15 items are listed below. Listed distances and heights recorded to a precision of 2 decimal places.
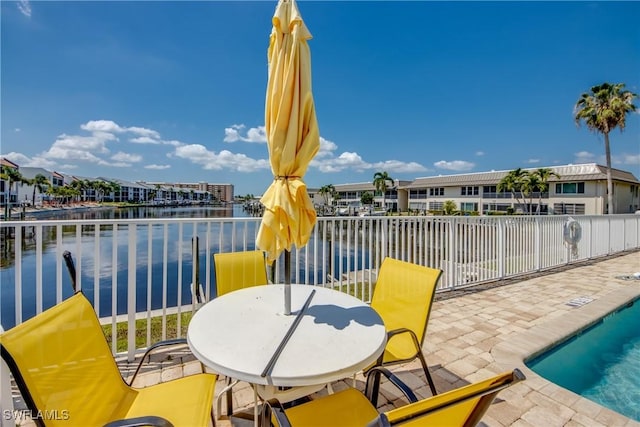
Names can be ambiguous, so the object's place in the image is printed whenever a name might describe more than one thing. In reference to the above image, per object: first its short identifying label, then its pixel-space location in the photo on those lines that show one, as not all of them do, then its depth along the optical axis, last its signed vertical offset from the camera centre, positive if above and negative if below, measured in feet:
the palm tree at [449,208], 104.12 +2.30
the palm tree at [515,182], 90.38 +10.74
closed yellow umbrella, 5.63 +1.74
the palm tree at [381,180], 141.49 +17.94
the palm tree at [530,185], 87.15 +9.17
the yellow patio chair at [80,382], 3.33 -2.46
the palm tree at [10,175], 120.47 +18.62
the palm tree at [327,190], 189.78 +17.21
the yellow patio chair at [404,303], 6.47 -2.44
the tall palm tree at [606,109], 59.26 +23.53
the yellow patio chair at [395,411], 2.44 -2.44
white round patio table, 3.96 -2.21
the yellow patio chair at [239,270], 8.16 -1.73
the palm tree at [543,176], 86.38 +11.78
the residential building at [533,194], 78.54 +7.06
